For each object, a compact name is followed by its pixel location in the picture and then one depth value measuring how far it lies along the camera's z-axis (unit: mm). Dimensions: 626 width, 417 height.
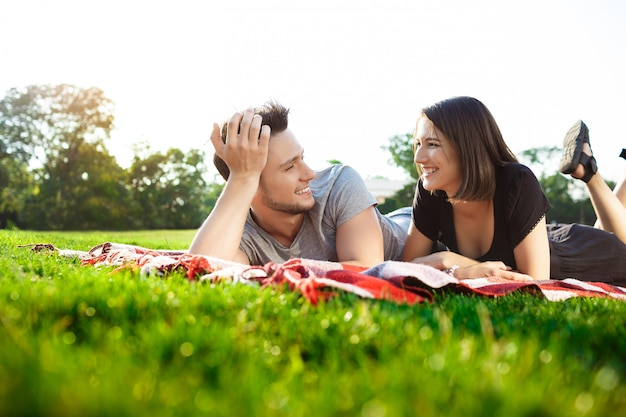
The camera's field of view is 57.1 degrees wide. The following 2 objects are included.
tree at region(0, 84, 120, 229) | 35375
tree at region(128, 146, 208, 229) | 37500
